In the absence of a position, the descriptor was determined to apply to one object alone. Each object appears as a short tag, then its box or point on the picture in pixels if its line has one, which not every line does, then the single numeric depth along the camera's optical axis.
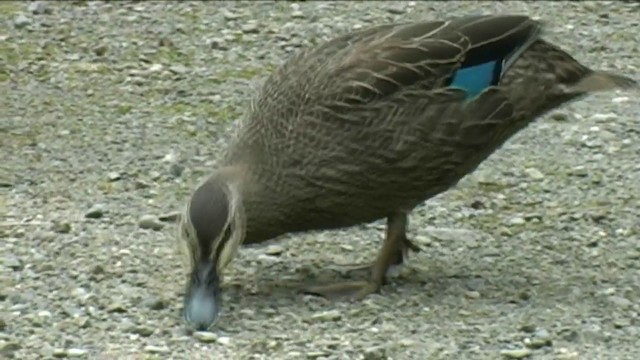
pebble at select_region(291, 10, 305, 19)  25.52
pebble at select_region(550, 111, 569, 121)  21.67
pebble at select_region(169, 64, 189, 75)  23.39
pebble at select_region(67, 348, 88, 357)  14.97
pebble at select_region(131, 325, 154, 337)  15.38
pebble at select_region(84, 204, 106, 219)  18.53
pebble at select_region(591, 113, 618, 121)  21.53
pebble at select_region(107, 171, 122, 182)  19.75
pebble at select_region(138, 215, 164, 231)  18.20
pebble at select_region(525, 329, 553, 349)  15.09
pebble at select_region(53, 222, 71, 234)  18.03
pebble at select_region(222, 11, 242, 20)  25.37
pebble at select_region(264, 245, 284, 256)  17.61
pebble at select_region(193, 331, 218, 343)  15.16
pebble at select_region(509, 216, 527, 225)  18.52
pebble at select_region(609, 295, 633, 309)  16.09
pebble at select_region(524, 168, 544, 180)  19.87
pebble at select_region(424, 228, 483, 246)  18.02
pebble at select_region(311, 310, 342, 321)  15.71
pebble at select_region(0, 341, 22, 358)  14.97
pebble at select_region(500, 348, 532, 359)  14.87
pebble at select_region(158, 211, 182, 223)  18.40
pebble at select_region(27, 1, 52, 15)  25.45
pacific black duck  15.74
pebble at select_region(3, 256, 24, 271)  17.00
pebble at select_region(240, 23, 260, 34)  24.87
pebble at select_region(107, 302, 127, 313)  15.91
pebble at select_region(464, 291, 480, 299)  16.39
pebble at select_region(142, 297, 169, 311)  15.98
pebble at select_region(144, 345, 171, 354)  14.98
